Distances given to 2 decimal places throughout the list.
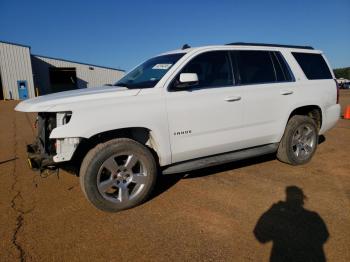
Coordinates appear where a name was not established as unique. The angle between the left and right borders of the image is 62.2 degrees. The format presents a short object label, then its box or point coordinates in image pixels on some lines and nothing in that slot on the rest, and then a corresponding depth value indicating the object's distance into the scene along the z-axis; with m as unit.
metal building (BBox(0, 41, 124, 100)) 26.59
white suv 3.28
